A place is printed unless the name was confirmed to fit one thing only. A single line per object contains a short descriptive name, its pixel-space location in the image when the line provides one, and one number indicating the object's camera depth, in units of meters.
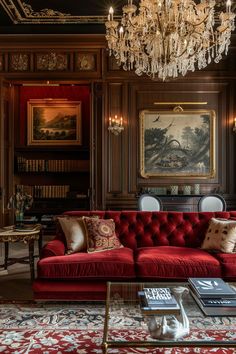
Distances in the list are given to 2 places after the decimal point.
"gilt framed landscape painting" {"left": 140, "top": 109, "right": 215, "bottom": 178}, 6.40
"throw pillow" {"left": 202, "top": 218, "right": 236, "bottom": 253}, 3.48
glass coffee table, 1.71
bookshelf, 7.01
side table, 3.77
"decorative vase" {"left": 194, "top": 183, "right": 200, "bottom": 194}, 6.23
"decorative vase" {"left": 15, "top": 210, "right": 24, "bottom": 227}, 4.26
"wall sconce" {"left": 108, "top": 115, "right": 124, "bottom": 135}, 6.29
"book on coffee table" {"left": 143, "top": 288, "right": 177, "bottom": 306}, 2.14
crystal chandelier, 3.64
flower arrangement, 4.20
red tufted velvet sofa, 3.12
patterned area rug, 2.26
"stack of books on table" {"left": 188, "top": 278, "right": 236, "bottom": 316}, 2.07
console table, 6.16
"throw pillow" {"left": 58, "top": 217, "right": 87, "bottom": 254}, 3.54
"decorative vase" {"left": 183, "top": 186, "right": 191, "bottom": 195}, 6.19
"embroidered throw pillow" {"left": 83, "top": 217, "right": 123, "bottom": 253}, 3.51
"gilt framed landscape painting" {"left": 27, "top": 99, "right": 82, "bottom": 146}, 7.12
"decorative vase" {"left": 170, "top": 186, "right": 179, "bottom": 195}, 6.22
